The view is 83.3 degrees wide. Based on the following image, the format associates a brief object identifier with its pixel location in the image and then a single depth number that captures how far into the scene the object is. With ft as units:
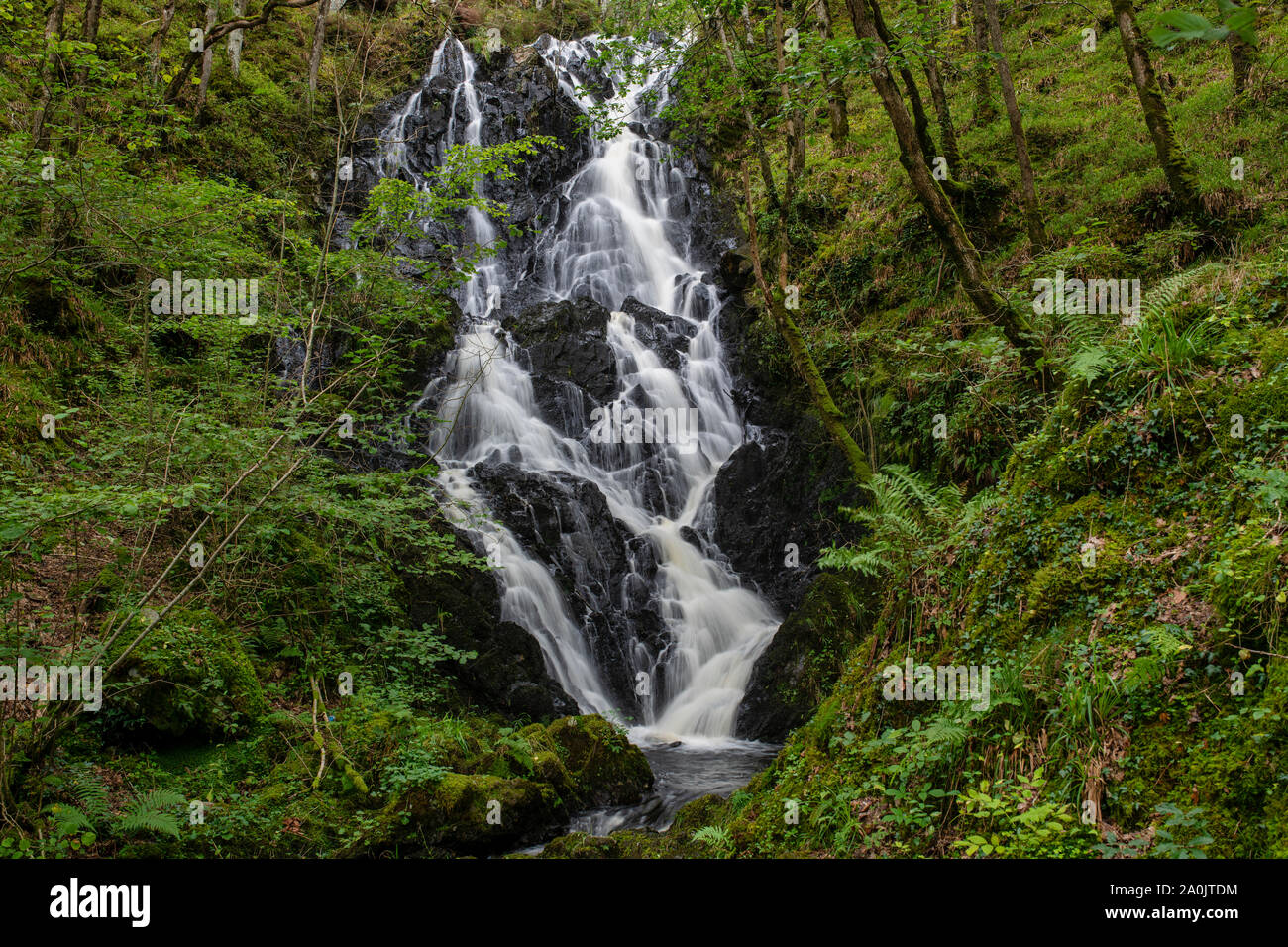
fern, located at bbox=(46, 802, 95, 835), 15.69
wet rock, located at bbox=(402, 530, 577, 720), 34.60
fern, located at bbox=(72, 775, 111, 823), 16.93
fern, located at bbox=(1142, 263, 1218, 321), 17.95
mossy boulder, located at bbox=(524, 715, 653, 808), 27.96
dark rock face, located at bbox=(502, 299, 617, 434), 57.16
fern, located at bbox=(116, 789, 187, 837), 16.83
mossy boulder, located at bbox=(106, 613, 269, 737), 21.12
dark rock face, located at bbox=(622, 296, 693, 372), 61.00
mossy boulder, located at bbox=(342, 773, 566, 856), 22.03
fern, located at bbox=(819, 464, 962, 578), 20.06
